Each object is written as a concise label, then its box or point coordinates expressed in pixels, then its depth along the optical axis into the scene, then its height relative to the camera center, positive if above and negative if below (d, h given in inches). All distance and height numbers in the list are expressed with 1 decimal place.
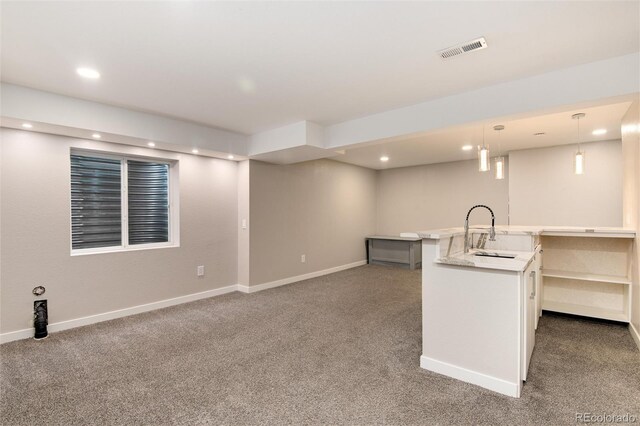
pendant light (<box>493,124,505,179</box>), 157.9 +24.1
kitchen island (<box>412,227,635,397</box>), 85.1 -29.8
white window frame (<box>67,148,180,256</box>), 147.9 +2.8
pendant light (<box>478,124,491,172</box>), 139.9 +25.1
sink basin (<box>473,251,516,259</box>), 110.2 -15.6
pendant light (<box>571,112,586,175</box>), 136.1 +21.9
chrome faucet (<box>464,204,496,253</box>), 117.1 -9.4
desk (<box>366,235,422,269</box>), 268.4 -35.0
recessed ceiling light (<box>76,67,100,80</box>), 101.3 +47.0
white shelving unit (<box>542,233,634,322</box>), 138.6 -29.0
